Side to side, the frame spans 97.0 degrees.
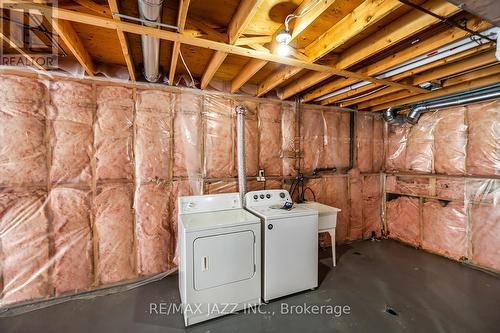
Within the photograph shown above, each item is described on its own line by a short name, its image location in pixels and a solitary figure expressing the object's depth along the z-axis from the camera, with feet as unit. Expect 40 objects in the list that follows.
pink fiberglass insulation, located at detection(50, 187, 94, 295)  7.77
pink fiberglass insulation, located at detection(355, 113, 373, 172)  13.37
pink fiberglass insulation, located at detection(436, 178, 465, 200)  10.61
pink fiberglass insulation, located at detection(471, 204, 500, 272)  9.55
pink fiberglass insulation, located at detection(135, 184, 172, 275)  8.77
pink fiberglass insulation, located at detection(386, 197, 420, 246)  12.50
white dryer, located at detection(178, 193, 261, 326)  6.52
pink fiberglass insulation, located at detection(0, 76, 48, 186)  7.14
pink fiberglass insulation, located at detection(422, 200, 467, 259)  10.64
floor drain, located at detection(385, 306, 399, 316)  7.11
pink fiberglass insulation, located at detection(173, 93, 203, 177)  9.37
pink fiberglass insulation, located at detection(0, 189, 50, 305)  7.21
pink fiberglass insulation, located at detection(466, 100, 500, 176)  9.56
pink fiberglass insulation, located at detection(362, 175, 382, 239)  13.62
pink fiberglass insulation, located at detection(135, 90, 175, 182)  8.81
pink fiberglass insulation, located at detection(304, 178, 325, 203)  12.00
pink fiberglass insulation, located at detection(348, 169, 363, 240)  13.07
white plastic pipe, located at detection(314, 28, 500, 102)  5.66
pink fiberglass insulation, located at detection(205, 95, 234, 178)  9.82
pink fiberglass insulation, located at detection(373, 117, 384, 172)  13.89
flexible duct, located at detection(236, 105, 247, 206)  9.52
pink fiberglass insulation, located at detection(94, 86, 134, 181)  8.30
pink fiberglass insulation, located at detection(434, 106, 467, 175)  10.62
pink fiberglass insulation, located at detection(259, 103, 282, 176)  10.85
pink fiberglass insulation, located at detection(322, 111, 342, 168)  12.44
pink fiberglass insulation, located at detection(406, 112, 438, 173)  11.83
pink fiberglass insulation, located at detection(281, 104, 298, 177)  11.36
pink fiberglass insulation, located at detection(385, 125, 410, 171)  13.12
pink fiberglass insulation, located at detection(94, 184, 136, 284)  8.30
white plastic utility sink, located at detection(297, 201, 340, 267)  9.82
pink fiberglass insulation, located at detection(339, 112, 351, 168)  12.85
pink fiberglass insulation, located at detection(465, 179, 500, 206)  9.59
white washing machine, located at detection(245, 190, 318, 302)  7.57
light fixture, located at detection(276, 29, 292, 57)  5.21
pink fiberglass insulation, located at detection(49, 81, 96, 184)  7.74
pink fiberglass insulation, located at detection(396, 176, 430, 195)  12.03
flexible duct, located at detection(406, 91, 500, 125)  9.30
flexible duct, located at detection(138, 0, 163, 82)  4.36
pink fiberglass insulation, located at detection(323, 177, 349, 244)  12.55
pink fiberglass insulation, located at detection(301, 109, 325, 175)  11.87
